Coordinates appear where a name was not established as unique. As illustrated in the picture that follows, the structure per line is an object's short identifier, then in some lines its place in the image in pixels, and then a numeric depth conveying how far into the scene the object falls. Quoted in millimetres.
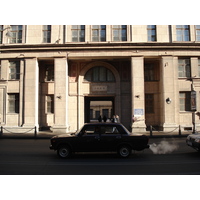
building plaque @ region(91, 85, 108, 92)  23828
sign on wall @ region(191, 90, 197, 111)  19117
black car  9352
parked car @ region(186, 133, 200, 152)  9773
